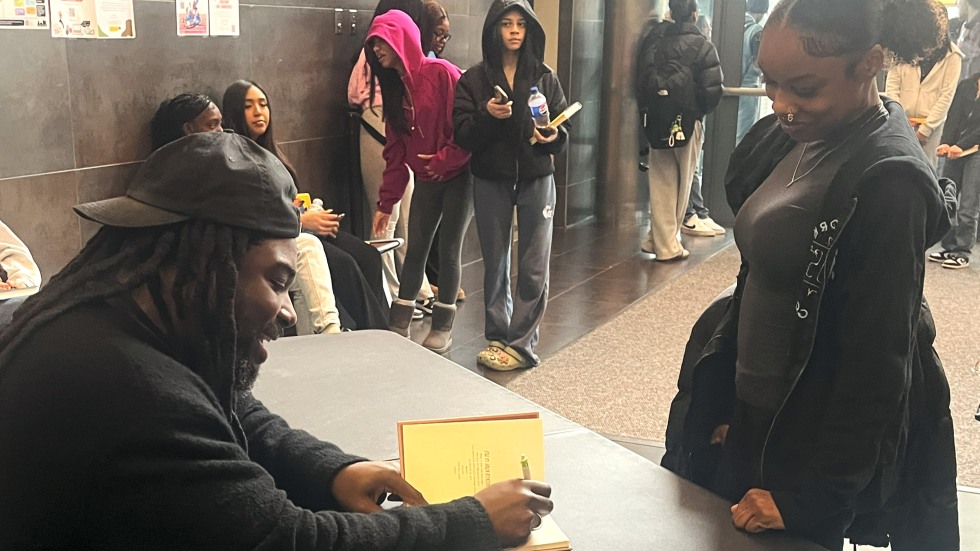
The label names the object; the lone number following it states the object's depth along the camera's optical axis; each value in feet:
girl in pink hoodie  15.14
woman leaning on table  4.85
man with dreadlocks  3.49
